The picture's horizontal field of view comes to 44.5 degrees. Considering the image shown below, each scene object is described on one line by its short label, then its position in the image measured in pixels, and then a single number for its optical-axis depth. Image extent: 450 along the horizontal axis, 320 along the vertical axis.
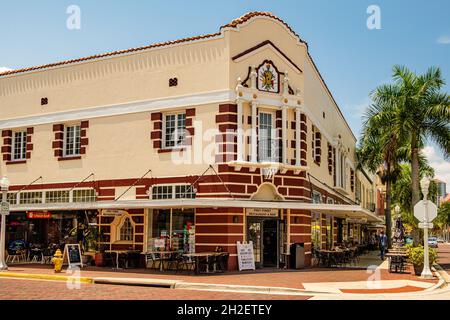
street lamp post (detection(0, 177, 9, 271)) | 22.41
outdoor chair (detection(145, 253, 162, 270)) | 23.17
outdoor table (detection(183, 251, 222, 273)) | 19.97
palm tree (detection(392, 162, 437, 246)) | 54.72
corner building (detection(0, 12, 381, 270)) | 22.78
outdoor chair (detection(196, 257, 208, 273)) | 20.81
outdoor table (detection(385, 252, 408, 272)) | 22.41
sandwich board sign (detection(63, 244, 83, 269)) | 22.23
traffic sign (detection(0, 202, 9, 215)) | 22.56
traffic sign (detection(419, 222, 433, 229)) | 20.52
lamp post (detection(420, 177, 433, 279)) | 20.17
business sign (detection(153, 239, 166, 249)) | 23.55
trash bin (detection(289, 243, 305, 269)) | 23.05
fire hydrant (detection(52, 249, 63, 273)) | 20.95
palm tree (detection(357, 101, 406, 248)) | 29.14
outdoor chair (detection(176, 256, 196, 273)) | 22.22
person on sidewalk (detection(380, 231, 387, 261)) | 34.66
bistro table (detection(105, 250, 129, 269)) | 22.86
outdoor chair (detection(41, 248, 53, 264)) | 25.47
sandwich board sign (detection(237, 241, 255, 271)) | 22.00
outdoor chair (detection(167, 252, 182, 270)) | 22.38
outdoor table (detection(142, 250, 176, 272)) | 22.22
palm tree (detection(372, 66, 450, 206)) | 26.83
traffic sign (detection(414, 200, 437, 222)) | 20.97
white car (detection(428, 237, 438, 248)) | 63.62
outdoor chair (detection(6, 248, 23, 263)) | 26.14
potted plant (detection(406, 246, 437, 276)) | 21.16
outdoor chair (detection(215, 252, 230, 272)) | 21.52
